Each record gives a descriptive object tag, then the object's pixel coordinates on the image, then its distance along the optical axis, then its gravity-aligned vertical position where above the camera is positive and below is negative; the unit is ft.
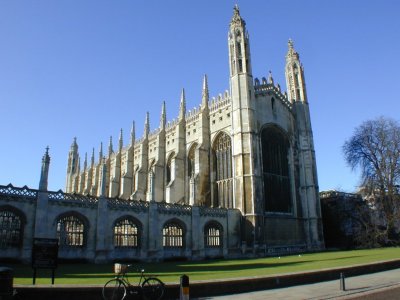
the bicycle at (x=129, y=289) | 30.81 -4.33
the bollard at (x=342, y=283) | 36.52 -5.04
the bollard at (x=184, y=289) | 26.58 -3.80
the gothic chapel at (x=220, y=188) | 76.38 +16.59
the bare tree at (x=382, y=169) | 112.57 +20.30
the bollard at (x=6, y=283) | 26.59 -3.08
